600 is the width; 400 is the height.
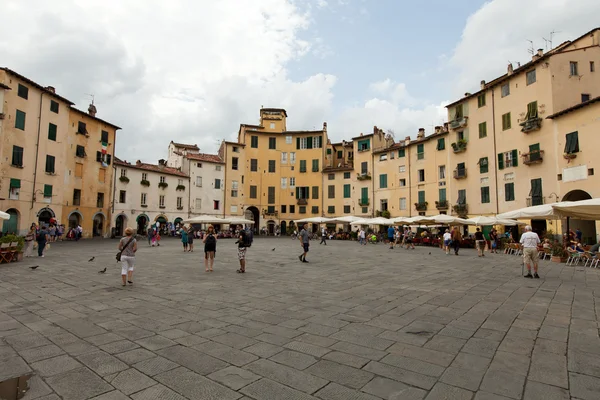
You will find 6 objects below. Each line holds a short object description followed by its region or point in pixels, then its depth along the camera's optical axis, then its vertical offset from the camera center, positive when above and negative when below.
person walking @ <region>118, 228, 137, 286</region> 8.30 -0.79
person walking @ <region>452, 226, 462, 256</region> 18.19 -0.83
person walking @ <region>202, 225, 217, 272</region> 10.82 -0.83
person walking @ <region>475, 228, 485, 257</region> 17.17 -0.94
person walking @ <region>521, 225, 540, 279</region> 10.15 -0.79
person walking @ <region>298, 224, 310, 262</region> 13.90 -0.70
